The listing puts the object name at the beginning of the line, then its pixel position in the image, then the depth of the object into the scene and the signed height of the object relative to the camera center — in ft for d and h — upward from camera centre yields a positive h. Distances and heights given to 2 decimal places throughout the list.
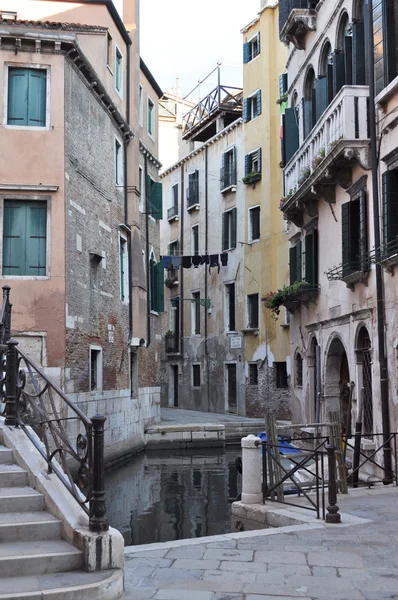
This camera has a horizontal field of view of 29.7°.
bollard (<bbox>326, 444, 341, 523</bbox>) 26.86 -4.30
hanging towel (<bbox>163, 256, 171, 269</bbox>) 112.91 +18.77
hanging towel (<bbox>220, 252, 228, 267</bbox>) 106.52 +17.96
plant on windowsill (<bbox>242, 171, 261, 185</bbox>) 97.14 +26.95
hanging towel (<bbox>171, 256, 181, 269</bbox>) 111.43 +18.41
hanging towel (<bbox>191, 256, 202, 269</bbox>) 109.19 +18.17
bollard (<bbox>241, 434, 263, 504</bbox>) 31.91 -3.82
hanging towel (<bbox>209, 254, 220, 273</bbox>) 106.83 +17.74
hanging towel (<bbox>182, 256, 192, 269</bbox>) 110.63 +18.18
